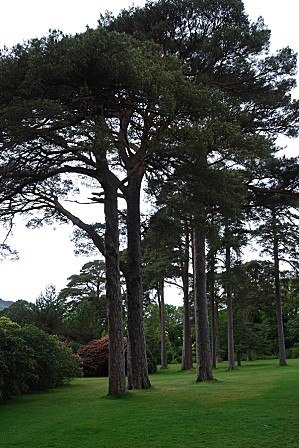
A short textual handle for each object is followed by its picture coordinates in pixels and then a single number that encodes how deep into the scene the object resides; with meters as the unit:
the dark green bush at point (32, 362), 12.20
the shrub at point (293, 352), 39.81
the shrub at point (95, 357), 24.20
